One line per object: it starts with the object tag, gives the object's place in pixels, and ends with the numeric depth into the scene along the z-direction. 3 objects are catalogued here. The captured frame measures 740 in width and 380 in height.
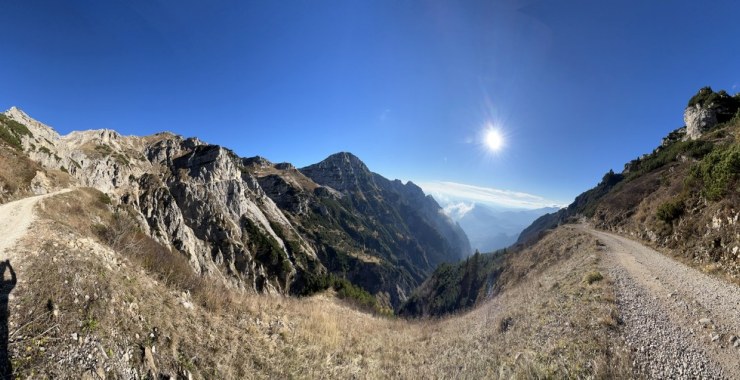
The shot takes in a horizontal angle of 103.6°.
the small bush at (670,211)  25.61
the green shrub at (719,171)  20.13
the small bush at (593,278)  17.63
